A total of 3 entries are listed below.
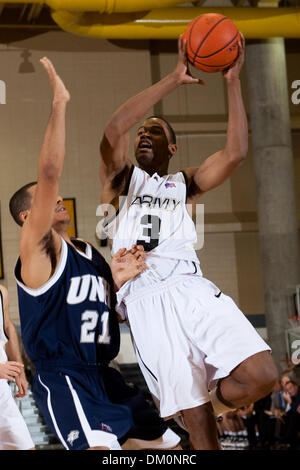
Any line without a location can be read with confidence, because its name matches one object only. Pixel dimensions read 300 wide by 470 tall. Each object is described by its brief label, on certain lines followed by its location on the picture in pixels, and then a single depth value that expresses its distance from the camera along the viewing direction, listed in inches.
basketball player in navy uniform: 321.0
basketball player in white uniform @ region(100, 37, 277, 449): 332.1
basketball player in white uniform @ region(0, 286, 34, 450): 366.0
